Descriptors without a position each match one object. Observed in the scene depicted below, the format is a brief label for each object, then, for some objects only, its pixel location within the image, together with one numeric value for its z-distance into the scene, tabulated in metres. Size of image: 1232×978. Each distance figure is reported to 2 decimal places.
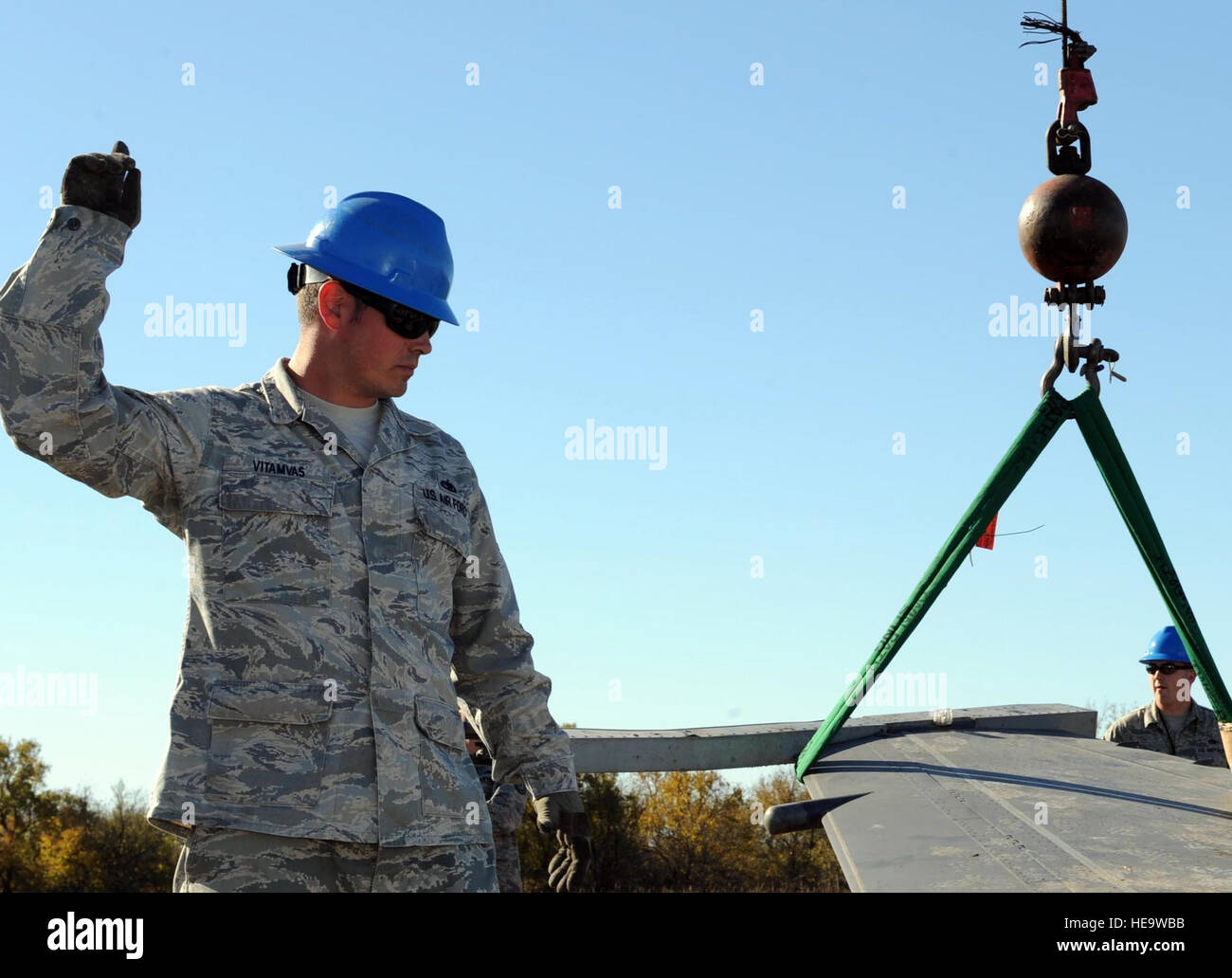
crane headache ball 6.95
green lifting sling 6.91
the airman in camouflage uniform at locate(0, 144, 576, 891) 3.60
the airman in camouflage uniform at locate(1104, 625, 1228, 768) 11.30
